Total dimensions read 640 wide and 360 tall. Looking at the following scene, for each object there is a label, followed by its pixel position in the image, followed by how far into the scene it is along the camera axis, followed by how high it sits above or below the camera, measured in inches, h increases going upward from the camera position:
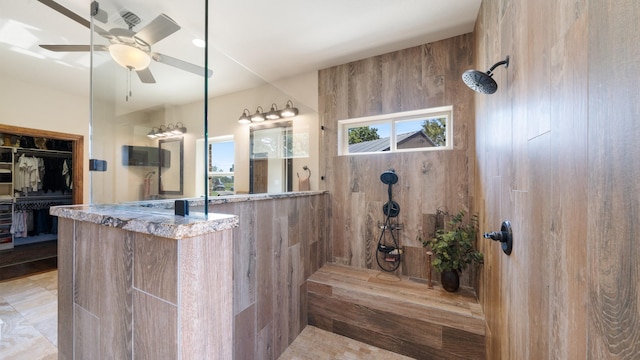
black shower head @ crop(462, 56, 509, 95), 46.0 +21.5
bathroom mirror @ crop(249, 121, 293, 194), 114.1 +14.4
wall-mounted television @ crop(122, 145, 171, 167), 74.7 +8.9
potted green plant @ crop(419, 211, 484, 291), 78.1 -26.2
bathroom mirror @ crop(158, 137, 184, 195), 64.7 +4.5
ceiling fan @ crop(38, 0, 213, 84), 61.4 +42.4
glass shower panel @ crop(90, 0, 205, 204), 58.7 +27.3
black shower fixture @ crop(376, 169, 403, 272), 95.7 -24.5
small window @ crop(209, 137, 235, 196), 92.4 +9.1
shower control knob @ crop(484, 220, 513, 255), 45.0 -12.2
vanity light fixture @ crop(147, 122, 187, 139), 71.4 +17.0
